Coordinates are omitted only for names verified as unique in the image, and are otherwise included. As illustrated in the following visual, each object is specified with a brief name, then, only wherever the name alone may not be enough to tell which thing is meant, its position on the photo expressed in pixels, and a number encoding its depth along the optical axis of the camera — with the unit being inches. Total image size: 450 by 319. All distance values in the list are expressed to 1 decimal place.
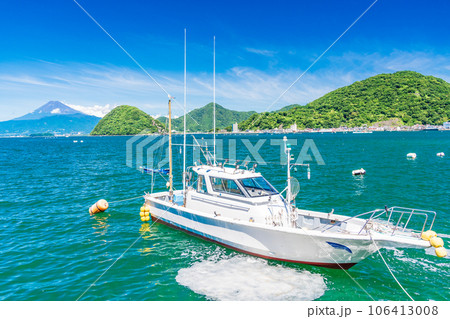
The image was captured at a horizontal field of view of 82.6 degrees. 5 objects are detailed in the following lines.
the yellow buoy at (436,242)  313.6
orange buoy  699.4
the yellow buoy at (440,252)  310.7
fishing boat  378.9
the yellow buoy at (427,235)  330.9
